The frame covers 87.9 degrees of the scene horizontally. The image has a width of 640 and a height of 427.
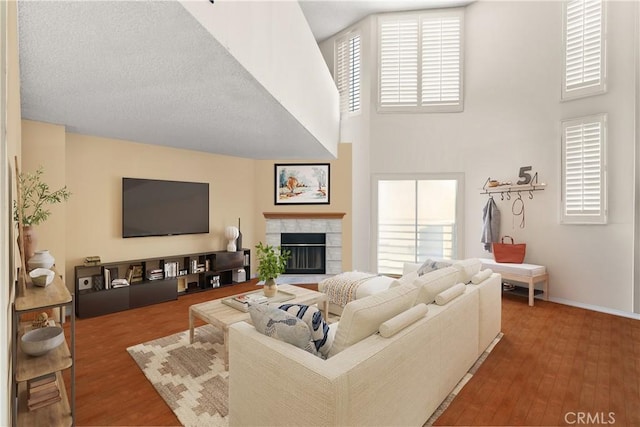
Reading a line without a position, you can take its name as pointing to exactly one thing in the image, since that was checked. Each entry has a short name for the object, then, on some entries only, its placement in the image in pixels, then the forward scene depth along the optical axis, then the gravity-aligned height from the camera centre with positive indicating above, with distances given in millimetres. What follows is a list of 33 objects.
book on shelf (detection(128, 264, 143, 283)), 4629 -912
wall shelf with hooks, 4999 +340
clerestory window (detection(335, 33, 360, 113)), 6578 +2811
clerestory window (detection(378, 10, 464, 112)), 5953 +2720
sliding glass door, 6027 -177
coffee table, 2875 -976
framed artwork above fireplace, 6203 +470
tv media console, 4148 -1015
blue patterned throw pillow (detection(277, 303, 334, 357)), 1842 -653
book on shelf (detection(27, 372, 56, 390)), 2041 -1095
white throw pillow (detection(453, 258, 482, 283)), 3055 -560
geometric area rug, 2213 -1339
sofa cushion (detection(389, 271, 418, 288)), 3165 -700
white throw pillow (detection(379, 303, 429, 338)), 1817 -646
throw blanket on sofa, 3926 -948
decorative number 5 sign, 5066 +527
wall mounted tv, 4672 +21
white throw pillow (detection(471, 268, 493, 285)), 3166 -653
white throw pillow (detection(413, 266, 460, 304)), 2430 -570
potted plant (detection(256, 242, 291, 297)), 3480 -619
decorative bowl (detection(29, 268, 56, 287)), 2070 -431
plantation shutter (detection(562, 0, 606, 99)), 4422 +2236
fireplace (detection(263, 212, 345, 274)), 6160 -369
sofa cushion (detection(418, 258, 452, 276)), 3578 -610
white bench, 4641 -907
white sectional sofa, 1480 -832
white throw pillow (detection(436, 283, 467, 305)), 2439 -644
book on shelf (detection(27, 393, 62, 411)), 1953 -1169
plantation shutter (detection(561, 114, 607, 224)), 4402 +543
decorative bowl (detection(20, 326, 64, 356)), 1874 -776
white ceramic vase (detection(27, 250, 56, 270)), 2305 -365
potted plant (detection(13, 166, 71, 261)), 2336 -116
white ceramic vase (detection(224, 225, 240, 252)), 5672 -467
